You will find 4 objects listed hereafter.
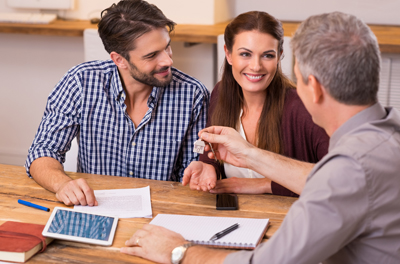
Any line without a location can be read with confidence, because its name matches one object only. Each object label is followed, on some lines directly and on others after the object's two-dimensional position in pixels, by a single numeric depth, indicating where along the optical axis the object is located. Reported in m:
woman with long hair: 1.78
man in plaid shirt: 1.93
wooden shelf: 2.75
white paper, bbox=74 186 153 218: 1.46
